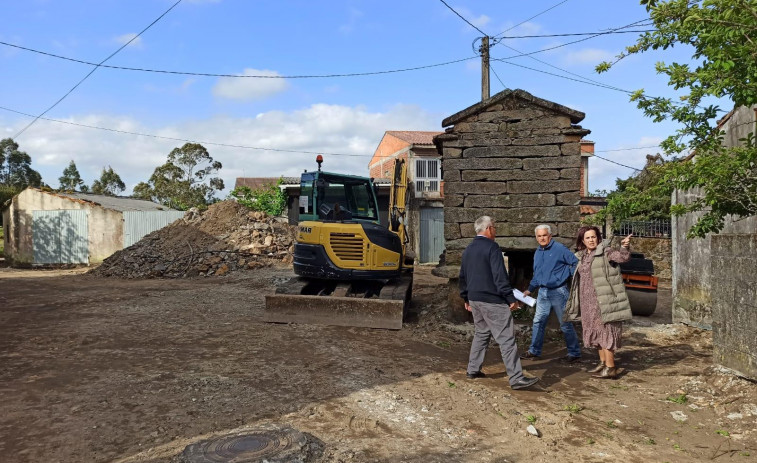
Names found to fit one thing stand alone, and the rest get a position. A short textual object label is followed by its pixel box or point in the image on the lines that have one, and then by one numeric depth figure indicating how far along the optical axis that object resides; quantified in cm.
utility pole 1559
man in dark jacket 542
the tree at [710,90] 369
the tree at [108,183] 5688
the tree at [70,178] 5844
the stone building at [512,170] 863
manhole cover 347
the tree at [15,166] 4791
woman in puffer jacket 574
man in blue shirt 651
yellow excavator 845
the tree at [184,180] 3919
